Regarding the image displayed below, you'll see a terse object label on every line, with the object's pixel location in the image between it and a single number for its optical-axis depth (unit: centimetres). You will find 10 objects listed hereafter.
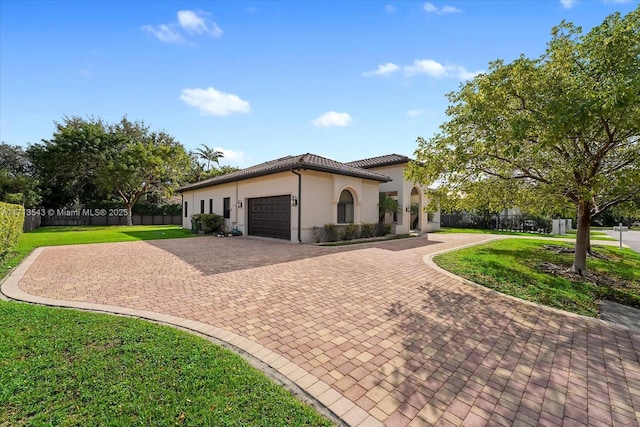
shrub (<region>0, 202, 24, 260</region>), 835
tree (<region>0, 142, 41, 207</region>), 2173
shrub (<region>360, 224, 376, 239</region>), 1544
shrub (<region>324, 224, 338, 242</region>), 1417
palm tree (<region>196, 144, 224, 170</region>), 4600
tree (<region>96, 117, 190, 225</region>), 2480
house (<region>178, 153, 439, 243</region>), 1379
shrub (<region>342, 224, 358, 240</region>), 1460
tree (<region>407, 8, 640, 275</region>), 497
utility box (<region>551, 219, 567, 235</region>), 2172
